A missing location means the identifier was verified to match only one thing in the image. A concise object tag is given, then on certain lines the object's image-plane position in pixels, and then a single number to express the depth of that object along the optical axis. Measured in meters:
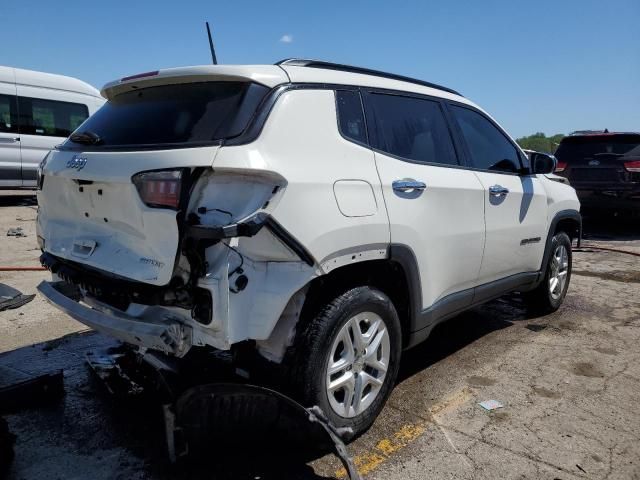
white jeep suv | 2.31
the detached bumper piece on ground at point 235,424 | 2.40
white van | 10.89
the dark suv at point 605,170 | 9.59
